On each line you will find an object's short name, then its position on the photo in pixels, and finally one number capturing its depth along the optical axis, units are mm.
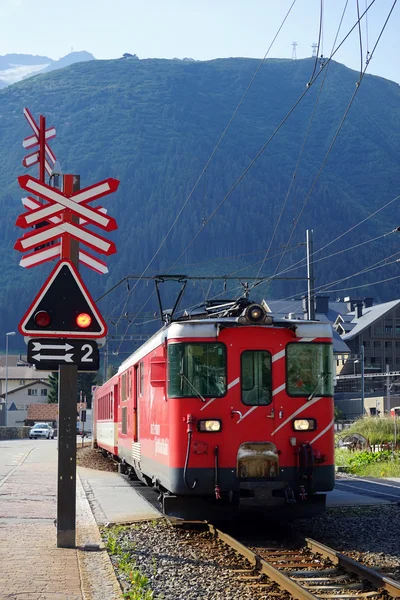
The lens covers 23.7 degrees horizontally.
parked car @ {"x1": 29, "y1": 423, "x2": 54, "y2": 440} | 81750
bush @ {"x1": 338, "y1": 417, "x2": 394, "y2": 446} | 35938
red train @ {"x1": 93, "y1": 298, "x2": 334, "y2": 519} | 12328
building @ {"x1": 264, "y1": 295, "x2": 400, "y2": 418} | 82500
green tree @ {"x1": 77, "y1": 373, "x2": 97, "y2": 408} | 118625
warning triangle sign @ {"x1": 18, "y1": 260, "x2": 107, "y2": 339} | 10696
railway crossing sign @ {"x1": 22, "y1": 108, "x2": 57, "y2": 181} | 19016
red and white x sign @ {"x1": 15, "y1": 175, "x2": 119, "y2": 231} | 10922
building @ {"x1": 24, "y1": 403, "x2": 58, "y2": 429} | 108188
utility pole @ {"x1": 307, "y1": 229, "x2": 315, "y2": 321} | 29406
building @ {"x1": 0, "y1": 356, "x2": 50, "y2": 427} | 121000
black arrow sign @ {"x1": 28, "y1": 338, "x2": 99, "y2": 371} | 10719
